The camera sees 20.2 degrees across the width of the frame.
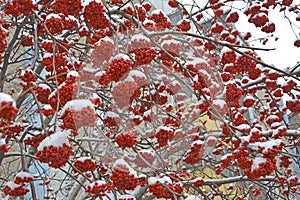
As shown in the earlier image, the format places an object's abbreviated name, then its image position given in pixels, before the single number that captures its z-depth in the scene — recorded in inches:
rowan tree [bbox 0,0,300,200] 94.3
